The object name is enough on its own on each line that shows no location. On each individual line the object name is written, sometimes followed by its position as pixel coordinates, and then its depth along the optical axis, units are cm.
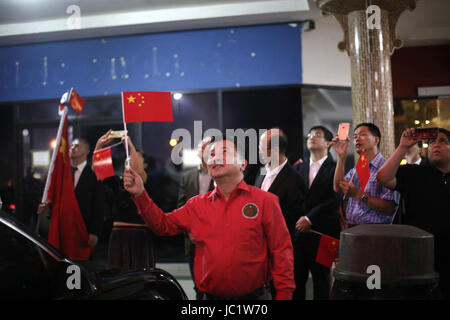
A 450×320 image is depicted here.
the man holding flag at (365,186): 299
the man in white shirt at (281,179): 326
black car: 158
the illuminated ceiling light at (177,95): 631
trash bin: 189
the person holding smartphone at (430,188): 252
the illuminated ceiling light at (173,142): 631
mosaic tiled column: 448
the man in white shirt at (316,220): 350
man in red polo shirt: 202
